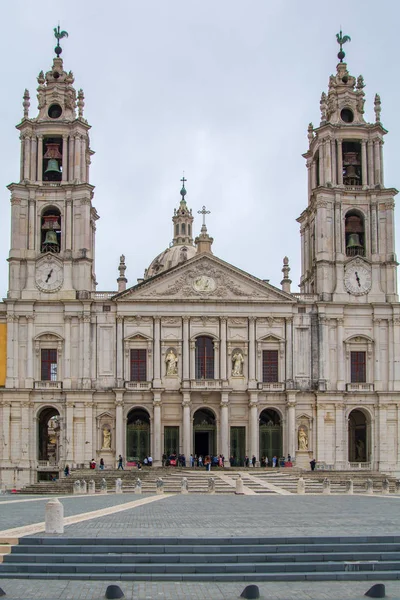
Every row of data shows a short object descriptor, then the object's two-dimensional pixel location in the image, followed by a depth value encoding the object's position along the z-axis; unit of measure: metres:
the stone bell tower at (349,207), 59.66
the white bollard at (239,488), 40.47
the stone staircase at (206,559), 18.28
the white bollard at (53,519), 21.06
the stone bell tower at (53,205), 58.72
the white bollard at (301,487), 41.38
